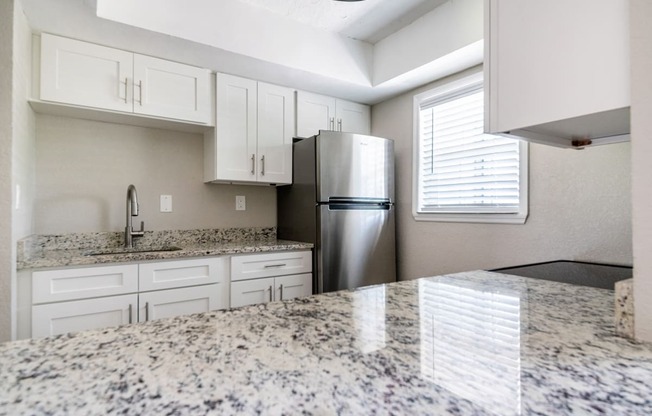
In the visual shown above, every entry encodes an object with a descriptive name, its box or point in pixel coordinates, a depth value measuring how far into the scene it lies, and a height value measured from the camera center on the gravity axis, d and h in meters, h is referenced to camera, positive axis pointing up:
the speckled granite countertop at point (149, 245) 1.76 -0.26
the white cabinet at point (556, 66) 0.68 +0.32
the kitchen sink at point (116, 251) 2.07 -0.28
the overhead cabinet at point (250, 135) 2.42 +0.54
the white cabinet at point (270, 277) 2.23 -0.48
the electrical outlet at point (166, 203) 2.48 +0.03
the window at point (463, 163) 2.11 +0.31
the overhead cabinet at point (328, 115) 2.77 +0.80
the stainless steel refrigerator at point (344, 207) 2.42 +0.00
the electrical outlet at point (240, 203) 2.79 +0.04
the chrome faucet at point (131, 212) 2.21 -0.03
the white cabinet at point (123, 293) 1.70 -0.48
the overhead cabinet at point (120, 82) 1.88 +0.76
